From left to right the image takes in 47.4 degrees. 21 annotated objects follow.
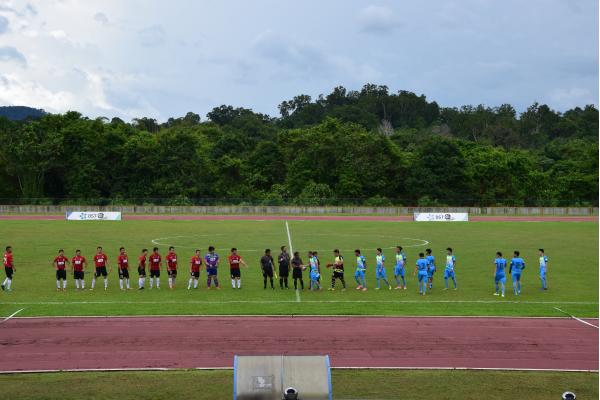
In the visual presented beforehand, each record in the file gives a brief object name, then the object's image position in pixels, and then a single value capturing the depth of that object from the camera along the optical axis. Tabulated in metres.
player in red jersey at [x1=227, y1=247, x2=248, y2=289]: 28.83
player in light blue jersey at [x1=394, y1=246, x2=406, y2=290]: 28.23
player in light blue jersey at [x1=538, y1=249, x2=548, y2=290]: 28.30
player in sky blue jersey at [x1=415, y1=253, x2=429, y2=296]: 27.69
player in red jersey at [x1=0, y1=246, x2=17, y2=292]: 28.14
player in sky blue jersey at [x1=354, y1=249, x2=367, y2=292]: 28.16
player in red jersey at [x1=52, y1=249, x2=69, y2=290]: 28.28
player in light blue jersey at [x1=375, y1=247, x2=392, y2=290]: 28.68
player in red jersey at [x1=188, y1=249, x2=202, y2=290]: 28.67
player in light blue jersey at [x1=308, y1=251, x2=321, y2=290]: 28.12
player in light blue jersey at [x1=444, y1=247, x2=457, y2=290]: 27.95
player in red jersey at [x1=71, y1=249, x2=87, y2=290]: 28.28
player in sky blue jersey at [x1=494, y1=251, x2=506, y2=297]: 26.97
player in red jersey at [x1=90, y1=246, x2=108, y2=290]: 28.48
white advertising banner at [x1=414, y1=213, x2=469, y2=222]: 69.31
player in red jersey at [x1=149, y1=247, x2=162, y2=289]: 29.00
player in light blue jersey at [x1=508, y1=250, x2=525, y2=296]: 27.31
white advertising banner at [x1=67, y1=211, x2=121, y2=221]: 68.50
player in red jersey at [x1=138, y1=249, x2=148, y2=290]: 28.64
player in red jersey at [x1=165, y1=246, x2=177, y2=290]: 29.00
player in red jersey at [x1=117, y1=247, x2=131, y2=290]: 28.23
